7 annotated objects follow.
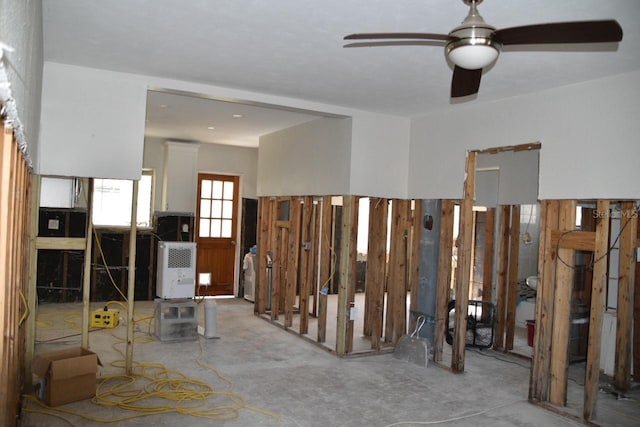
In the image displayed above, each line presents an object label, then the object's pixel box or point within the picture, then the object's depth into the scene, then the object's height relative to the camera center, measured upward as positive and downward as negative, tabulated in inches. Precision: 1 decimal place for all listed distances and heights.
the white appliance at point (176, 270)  239.5 -28.8
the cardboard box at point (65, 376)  151.9 -52.4
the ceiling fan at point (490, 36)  88.6 +34.8
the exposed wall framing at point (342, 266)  227.5 -24.0
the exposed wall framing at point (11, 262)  72.4 -11.1
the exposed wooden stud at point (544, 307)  175.0 -27.6
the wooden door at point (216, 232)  368.5 -15.1
